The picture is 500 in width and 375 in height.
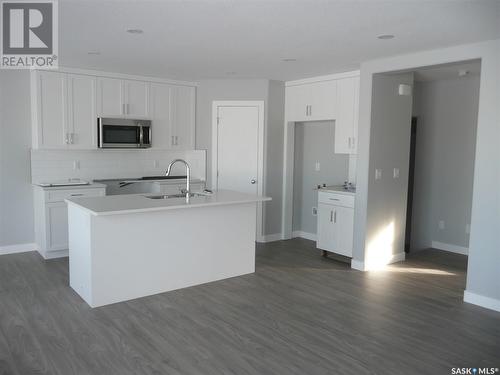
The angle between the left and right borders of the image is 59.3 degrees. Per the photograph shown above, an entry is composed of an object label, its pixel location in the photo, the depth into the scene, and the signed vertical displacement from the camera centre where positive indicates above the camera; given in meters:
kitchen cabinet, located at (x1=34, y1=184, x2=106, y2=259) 5.28 -0.90
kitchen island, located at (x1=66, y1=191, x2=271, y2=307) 3.86 -0.93
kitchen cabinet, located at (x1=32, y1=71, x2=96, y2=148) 5.40 +0.42
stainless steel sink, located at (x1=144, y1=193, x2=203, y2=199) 4.59 -0.53
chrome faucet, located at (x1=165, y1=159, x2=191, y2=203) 4.53 -0.49
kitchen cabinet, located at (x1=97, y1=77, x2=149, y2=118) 5.84 +0.64
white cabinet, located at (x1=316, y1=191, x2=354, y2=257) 5.35 -0.91
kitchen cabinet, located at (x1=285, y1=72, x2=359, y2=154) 5.56 +0.62
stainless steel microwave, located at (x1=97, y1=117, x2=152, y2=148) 5.82 +0.16
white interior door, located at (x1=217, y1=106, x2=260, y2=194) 6.38 -0.01
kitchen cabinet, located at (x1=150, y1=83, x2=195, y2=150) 6.33 +0.44
